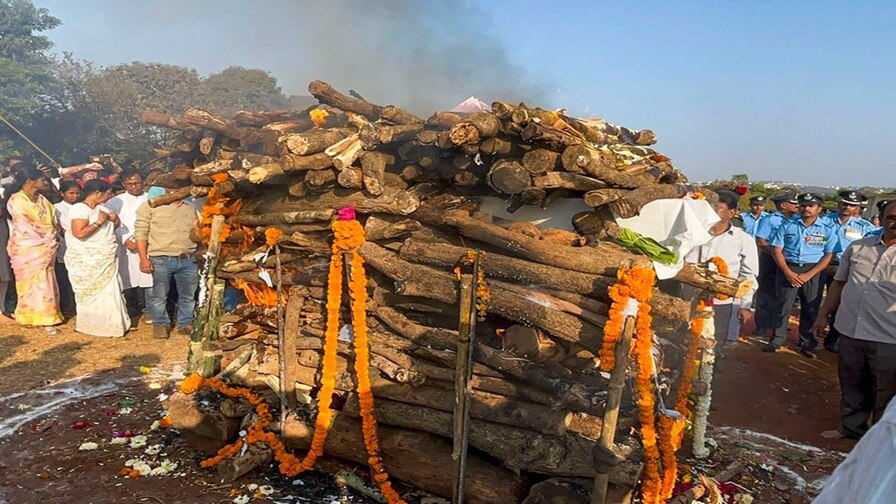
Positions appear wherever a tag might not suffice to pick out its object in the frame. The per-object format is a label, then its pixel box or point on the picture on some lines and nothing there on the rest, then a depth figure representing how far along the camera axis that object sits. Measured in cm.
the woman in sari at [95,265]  975
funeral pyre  468
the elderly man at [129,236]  1076
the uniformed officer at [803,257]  999
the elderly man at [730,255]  862
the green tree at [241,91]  2098
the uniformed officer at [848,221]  1034
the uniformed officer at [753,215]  1145
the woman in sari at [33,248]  981
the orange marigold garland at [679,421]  496
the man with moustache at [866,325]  660
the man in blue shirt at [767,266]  1103
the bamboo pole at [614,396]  435
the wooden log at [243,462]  549
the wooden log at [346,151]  535
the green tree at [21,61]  2033
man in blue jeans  959
